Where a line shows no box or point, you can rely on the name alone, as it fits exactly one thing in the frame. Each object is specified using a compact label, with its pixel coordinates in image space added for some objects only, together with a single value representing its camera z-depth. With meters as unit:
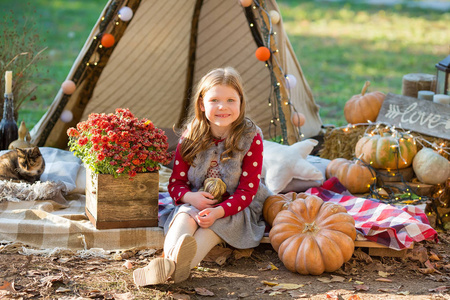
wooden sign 4.93
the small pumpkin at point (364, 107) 5.34
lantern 5.09
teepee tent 5.07
